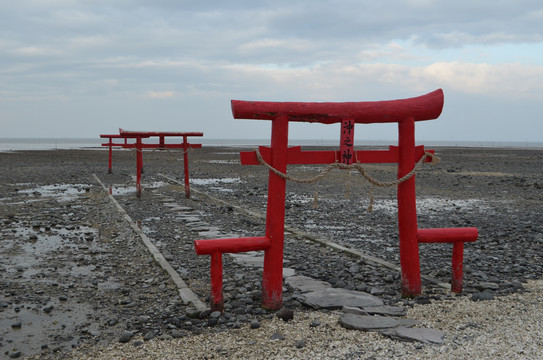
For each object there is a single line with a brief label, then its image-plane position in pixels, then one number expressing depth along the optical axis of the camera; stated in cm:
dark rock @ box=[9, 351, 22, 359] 452
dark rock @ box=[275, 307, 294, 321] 524
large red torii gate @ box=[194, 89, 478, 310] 537
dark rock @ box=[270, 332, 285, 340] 474
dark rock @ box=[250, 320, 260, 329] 503
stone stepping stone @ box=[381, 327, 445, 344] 461
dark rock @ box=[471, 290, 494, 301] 586
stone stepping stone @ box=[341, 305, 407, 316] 535
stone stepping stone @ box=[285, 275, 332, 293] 642
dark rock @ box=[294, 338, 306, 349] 452
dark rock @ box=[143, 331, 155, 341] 481
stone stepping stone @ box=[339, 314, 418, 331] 493
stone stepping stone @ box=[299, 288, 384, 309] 565
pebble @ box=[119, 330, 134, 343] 476
